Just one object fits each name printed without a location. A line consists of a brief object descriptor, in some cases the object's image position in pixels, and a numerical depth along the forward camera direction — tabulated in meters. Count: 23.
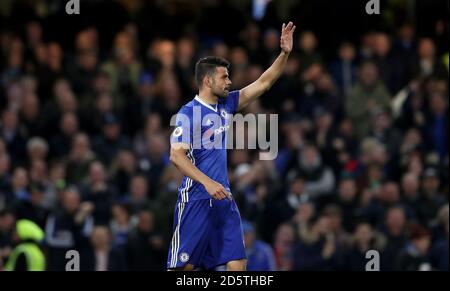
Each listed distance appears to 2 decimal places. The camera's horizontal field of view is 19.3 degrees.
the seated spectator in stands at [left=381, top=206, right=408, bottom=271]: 16.41
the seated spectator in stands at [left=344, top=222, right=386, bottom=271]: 16.38
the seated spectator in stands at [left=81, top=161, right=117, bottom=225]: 17.17
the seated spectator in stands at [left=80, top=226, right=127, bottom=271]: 16.38
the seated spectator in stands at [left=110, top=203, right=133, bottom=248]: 17.08
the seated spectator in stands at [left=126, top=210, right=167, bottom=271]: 16.50
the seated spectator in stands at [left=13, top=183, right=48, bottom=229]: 16.77
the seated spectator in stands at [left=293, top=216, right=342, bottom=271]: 16.47
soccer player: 11.53
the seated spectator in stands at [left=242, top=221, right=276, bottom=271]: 15.74
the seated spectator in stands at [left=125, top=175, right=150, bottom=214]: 17.58
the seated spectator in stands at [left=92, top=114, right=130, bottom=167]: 18.78
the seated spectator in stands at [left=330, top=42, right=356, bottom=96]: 20.41
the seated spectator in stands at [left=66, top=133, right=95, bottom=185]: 18.27
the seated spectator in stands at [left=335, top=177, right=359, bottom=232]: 17.49
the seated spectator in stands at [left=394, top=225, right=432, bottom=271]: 15.95
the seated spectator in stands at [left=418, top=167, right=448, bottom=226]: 17.41
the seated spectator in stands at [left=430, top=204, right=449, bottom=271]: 16.00
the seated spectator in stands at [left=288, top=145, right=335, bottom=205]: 18.28
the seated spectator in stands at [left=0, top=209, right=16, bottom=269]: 15.81
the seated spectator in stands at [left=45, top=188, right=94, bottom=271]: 16.44
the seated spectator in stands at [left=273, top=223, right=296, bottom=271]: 16.70
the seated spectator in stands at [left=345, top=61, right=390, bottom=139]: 19.48
